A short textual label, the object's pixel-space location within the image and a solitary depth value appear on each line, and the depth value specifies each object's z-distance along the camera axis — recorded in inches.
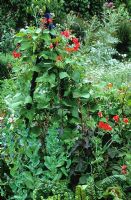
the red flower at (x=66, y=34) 148.5
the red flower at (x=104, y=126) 135.3
